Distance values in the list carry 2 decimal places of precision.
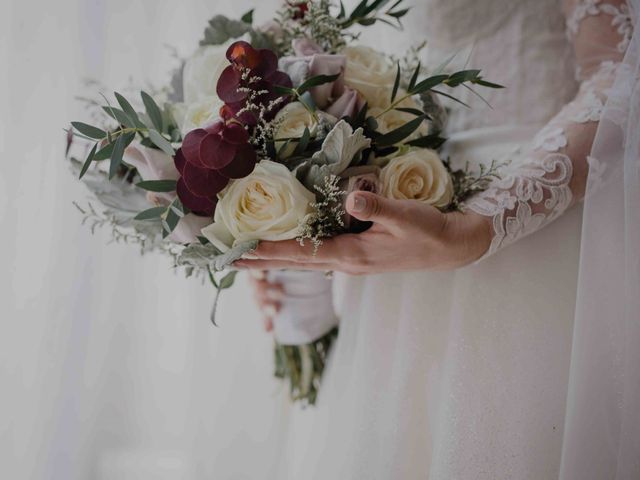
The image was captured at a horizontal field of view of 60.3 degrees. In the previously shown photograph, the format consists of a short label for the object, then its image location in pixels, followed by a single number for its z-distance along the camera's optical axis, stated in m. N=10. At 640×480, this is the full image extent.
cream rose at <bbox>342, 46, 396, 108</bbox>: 0.82
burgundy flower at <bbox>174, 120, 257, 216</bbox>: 0.67
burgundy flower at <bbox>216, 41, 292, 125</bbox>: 0.71
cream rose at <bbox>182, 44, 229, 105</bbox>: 0.79
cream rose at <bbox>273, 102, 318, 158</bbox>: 0.73
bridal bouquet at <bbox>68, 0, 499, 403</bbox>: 0.70
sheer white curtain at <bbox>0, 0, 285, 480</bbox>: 1.03
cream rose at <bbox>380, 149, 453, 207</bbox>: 0.76
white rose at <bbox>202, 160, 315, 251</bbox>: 0.70
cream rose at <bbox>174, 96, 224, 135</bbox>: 0.74
